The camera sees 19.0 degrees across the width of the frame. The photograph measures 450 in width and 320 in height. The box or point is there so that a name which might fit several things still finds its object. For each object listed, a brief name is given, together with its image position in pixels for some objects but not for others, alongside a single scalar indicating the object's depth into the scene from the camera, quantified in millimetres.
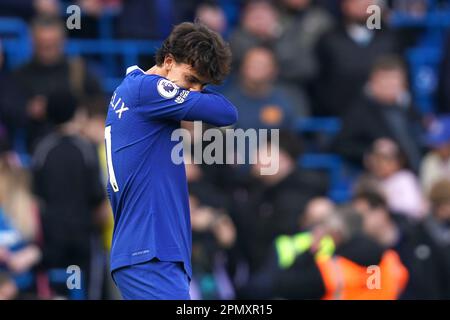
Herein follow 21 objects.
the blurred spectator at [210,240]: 9883
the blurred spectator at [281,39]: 11828
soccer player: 6398
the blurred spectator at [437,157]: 11602
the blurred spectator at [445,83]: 12484
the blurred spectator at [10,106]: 10758
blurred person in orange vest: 8938
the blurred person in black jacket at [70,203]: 9492
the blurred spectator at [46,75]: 10758
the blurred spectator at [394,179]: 11070
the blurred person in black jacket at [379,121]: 11359
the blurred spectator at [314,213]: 9945
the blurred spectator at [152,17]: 11914
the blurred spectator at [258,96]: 11242
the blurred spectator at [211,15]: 11617
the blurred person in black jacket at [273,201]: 10102
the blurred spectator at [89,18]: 11945
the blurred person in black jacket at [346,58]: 11898
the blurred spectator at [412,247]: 10008
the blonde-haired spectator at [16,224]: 9586
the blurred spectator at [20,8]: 11812
